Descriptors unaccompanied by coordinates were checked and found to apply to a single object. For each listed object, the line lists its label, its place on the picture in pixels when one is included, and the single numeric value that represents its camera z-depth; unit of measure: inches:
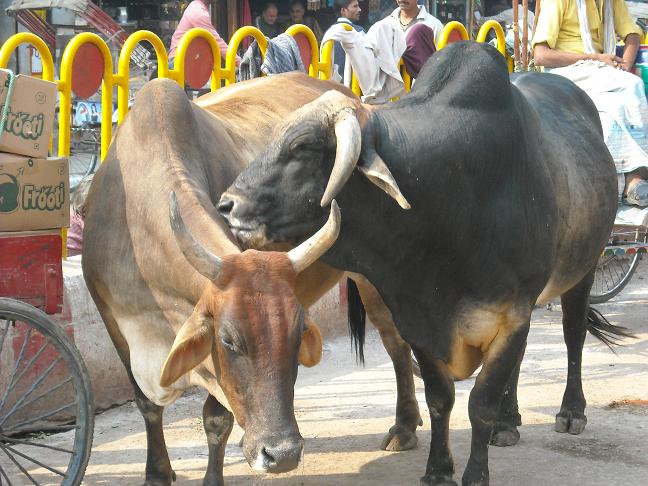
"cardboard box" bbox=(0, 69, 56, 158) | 153.9
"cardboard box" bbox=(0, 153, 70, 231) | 154.6
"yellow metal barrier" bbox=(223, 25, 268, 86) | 252.4
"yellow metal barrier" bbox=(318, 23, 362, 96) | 281.1
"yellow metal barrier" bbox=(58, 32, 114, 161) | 213.9
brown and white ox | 126.6
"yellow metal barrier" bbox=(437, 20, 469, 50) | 306.1
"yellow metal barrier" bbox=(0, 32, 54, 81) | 198.9
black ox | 150.9
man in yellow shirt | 282.5
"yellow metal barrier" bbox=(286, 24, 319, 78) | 274.4
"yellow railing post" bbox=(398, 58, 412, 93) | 300.9
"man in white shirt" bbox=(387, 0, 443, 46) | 311.0
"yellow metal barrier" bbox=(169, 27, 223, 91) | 237.0
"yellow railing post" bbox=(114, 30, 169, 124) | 224.5
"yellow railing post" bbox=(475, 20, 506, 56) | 323.3
